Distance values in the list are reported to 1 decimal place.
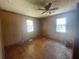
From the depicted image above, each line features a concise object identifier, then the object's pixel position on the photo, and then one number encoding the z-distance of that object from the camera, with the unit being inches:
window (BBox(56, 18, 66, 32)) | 142.4
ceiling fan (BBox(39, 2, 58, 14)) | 82.7
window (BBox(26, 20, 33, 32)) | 167.5
